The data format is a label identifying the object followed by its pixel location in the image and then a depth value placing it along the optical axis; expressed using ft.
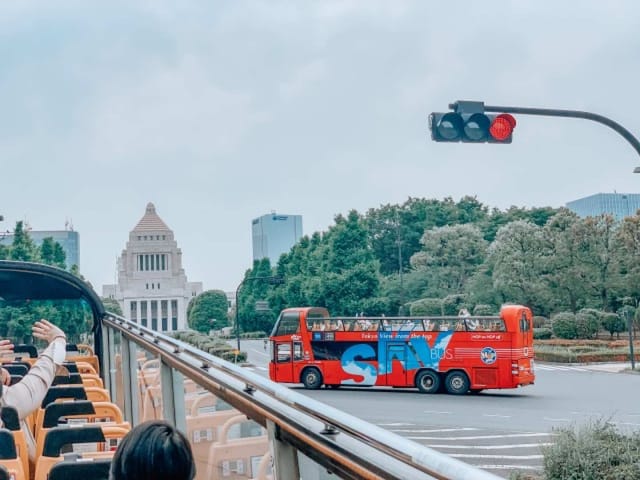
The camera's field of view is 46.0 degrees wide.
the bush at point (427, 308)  175.16
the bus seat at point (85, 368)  26.44
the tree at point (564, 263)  147.64
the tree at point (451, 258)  196.13
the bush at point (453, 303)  172.45
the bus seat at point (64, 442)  11.41
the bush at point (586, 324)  141.49
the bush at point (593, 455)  30.66
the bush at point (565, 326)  142.00
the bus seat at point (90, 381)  22.20
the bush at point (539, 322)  153.05
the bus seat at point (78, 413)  14.75
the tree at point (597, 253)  147.02
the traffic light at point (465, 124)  31.53
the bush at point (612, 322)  143.23
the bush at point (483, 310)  158.74
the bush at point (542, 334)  147.69
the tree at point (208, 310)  325.01
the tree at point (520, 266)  152.56
